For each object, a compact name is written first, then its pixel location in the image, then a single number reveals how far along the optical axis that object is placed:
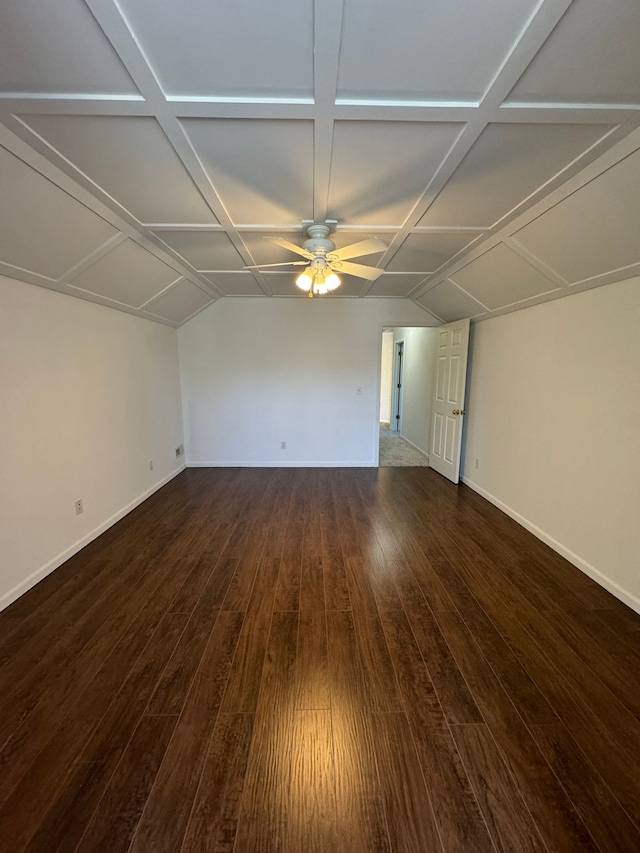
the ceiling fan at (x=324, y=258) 2.08
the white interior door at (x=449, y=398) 4.27
